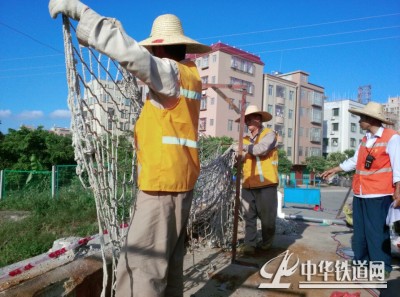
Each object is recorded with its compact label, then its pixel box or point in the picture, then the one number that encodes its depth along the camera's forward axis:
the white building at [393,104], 64.44
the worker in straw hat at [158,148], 1.66
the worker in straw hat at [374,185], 3.27
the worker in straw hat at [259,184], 4.19
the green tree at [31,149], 16.33
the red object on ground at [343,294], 2.83
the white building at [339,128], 51.84
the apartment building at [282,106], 40.56
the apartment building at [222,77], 34.22
